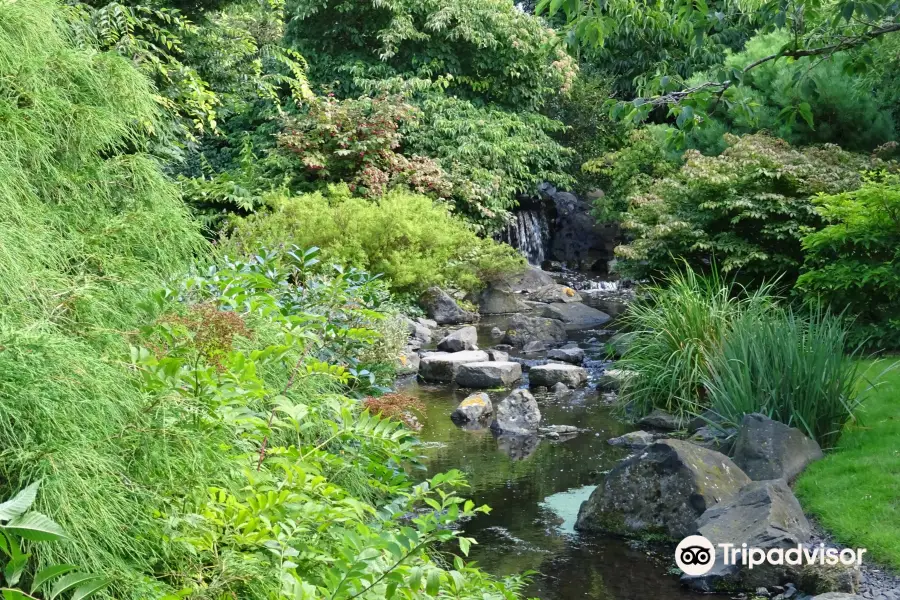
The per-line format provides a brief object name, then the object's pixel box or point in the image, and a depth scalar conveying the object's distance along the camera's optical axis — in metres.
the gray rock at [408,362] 9.91
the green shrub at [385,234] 12.05
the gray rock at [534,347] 11.33
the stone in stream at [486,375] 9.45
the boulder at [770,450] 5.69
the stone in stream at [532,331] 11.98
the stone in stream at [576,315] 13.29
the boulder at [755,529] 4.52
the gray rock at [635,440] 7.14
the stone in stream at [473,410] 8.09
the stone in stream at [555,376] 9.30
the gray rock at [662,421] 7.36
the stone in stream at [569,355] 10.48
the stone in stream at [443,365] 9.74
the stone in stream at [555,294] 15.70
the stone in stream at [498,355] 10.42
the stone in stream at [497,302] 14.79
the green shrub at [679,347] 7.47
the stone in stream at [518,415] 7.66
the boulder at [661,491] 5.25
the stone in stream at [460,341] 11.05
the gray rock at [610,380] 8.95
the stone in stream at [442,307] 13.68
